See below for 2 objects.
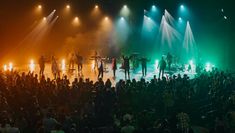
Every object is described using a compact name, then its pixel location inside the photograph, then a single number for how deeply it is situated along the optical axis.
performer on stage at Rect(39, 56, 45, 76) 23.83
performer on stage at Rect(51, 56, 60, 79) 23.64
